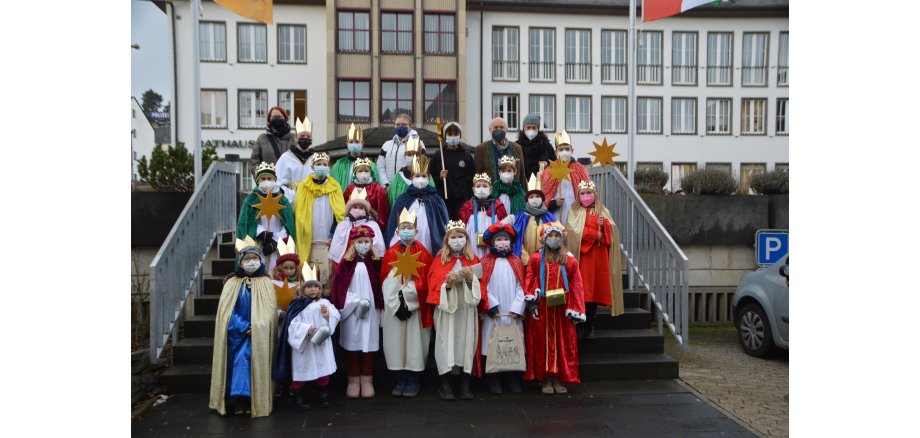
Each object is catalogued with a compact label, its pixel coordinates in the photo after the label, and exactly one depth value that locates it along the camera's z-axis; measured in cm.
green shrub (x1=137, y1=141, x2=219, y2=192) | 888
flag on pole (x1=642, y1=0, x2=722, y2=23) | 1024
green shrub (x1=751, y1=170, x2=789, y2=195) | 1081
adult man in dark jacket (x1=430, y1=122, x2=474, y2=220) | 800
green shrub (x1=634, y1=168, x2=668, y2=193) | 1379
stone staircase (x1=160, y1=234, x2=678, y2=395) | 660
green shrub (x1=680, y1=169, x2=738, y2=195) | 1051
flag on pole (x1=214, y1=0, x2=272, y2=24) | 916
